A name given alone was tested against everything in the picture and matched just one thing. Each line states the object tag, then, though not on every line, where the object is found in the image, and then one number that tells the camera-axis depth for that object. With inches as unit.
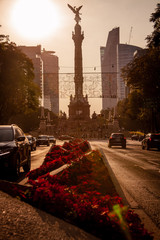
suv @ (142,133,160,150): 1171.8
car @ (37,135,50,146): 1670.8
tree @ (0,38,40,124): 1359.5
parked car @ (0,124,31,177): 375.2
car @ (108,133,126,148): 1330.0
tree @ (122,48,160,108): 1245.7
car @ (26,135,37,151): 1158.3
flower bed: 143.7
